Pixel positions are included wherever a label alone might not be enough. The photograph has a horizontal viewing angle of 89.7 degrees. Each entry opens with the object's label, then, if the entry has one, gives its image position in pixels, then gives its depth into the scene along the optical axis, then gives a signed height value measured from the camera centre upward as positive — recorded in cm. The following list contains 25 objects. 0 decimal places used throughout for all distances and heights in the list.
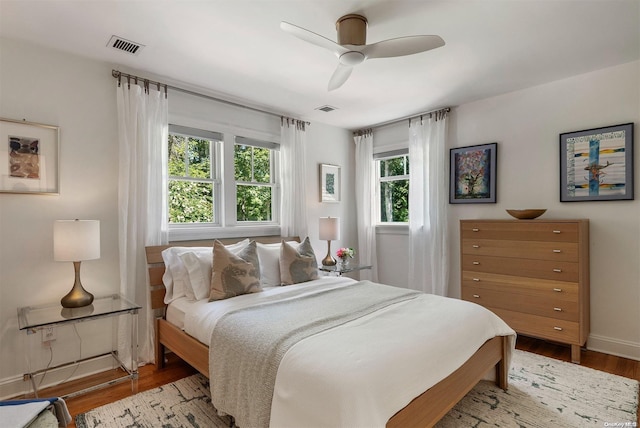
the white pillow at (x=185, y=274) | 259 -51
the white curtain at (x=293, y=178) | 402 +42
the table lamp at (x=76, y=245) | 226 -23
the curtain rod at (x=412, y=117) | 395 +126
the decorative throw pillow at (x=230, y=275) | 251 -51
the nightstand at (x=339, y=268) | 391 -71
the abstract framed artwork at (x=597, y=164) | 286 +42
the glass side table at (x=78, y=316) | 210 -70
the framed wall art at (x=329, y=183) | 456 +42
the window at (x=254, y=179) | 379 +41
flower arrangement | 412 -55
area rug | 198 -130
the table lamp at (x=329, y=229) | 408 -22
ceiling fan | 192 +103
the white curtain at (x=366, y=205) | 478 +9
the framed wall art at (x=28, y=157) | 233 +43
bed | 135 -74
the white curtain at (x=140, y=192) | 276 +19
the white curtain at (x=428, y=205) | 395 +8
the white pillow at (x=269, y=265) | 303 -51
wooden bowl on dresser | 306 -3
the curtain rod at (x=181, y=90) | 278 +122
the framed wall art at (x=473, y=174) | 366 +43
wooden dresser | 279 -61
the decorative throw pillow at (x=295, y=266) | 303 -52
